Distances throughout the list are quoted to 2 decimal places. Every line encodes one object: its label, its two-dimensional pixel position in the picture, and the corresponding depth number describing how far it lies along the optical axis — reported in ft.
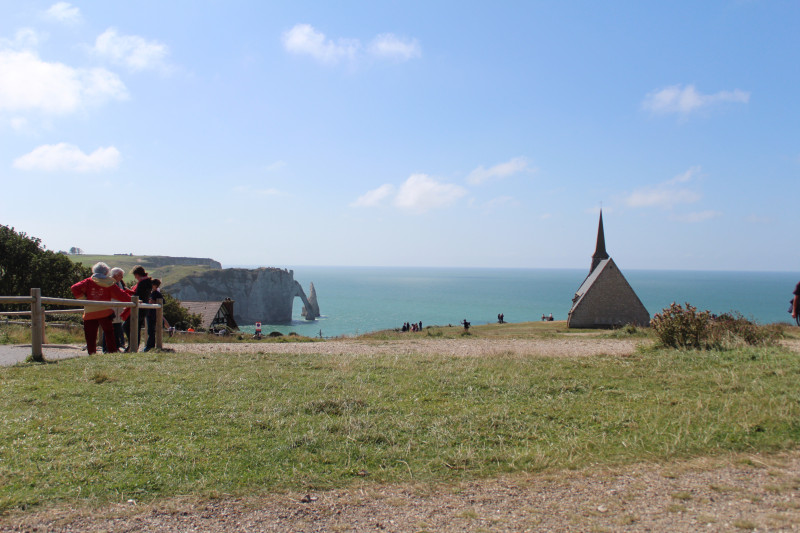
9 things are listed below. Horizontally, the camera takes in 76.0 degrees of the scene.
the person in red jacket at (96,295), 33.71
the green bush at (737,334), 36.94
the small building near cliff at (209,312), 147.08
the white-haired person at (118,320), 38.01
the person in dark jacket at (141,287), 39.73
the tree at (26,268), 120.78
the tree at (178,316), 120.26
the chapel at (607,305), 134.72
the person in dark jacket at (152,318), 39.09
